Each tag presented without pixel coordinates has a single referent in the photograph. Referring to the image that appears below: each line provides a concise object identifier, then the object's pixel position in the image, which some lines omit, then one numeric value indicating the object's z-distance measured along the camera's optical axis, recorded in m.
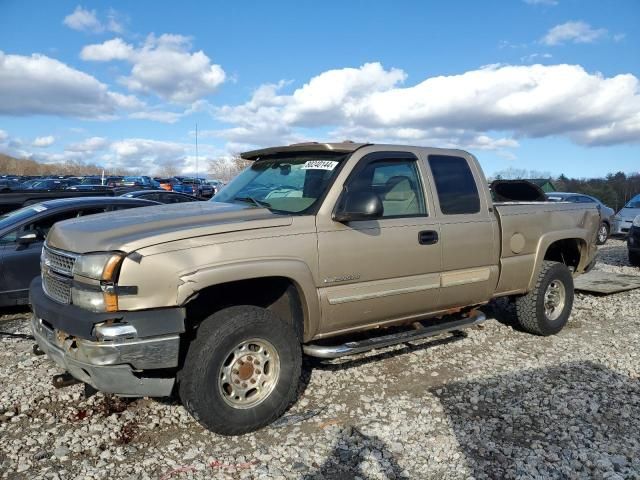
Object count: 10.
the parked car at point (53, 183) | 31.98
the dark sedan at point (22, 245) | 6.20
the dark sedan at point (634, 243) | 10.98
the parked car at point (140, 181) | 35.09
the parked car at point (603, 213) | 16.19
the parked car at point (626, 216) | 15.73
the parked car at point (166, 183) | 36.19
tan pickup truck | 3.15
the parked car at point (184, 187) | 37.17
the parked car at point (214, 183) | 46.28
